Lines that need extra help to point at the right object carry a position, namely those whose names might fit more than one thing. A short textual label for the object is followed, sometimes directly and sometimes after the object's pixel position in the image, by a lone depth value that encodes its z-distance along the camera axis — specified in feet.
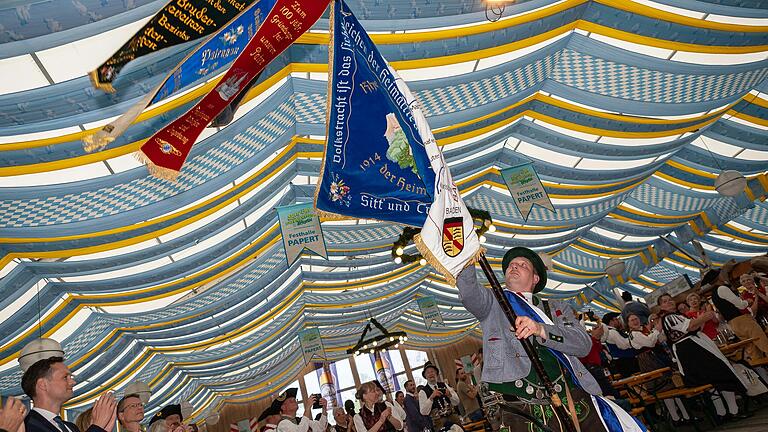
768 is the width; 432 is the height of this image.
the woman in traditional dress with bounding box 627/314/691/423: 19.51
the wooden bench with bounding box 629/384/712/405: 16.20
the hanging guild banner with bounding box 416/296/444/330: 52.80
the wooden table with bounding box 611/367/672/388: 17.19
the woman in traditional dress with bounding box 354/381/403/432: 18.97
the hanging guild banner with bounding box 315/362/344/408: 71.93
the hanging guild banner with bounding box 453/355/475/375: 66.58
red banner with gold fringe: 9.28
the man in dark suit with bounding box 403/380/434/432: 21.45
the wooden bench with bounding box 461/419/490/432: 24.31
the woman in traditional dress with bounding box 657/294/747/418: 15.93
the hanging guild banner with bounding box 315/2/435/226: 8.50
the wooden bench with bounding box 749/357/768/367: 16.57
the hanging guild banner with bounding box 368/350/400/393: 74.84
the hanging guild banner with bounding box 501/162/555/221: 27.66
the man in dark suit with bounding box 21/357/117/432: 8.87
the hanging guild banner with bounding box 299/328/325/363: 50.16
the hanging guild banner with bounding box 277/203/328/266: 24.16
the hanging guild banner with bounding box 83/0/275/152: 8.59
